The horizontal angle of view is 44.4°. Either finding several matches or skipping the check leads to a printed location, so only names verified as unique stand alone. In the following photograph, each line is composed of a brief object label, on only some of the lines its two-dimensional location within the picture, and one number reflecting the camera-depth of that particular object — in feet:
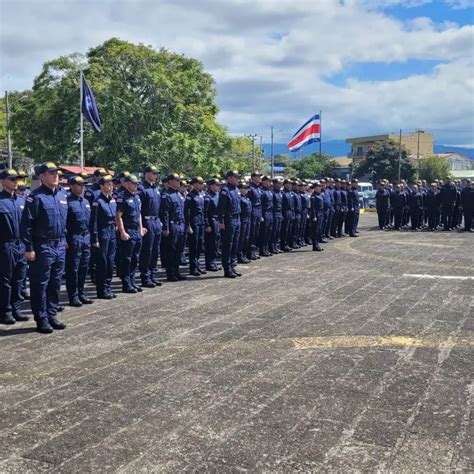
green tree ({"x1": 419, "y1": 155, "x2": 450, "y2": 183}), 206.57
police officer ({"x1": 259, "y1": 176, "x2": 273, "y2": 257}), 41.37
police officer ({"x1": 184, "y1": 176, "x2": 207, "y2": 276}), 33.86
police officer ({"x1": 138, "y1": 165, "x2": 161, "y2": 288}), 29.63
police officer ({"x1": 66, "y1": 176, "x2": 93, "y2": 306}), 24.40
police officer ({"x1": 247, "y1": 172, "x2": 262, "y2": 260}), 39.65
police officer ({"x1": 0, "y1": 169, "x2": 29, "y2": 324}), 22.17
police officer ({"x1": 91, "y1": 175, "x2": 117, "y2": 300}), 26.48
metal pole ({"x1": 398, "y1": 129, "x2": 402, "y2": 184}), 186.35
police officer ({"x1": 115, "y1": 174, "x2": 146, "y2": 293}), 27.76
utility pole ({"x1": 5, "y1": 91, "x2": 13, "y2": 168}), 101.70
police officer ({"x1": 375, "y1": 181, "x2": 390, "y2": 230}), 67.46
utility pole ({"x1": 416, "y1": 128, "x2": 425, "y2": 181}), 201.05
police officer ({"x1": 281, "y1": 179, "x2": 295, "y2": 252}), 44.70
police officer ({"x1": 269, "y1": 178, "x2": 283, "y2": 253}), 42.98
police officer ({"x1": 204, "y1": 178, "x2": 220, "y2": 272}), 35.58
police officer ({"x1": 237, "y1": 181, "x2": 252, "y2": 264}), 35.99
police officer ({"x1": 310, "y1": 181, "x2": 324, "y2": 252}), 46.88
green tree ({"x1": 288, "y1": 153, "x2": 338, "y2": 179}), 214.90
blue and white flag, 66.90
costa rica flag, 80.02
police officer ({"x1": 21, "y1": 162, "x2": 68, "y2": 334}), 20.39
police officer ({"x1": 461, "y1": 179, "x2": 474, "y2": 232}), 62.54
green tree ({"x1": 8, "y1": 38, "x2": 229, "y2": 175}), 85.10
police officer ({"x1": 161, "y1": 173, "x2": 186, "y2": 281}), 31.35
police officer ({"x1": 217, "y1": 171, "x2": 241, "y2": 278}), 32.91
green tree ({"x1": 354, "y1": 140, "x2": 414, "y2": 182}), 196.24
